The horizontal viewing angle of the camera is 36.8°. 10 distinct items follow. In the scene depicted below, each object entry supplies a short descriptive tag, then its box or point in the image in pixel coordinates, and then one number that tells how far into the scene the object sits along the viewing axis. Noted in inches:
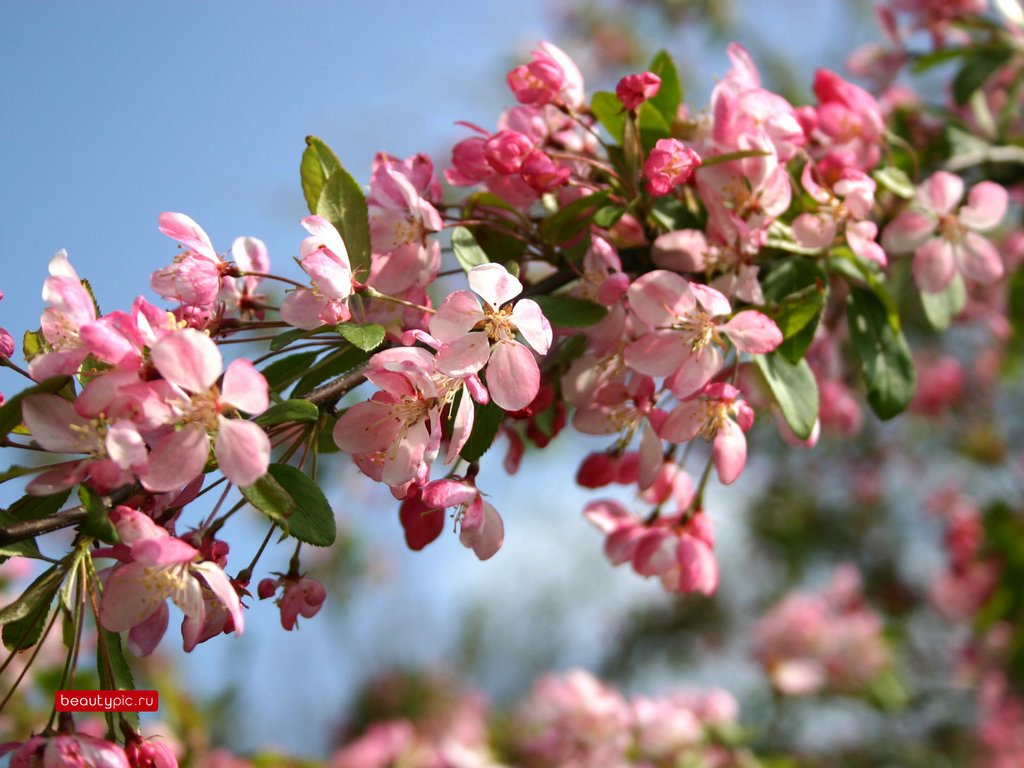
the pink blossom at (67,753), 14.1
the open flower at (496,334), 14.9
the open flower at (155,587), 14.0
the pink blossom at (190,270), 15.3
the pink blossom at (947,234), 19.8
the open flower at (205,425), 13.8
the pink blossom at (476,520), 15.7
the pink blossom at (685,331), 16.1
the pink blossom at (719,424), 16.6
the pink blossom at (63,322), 14.2
